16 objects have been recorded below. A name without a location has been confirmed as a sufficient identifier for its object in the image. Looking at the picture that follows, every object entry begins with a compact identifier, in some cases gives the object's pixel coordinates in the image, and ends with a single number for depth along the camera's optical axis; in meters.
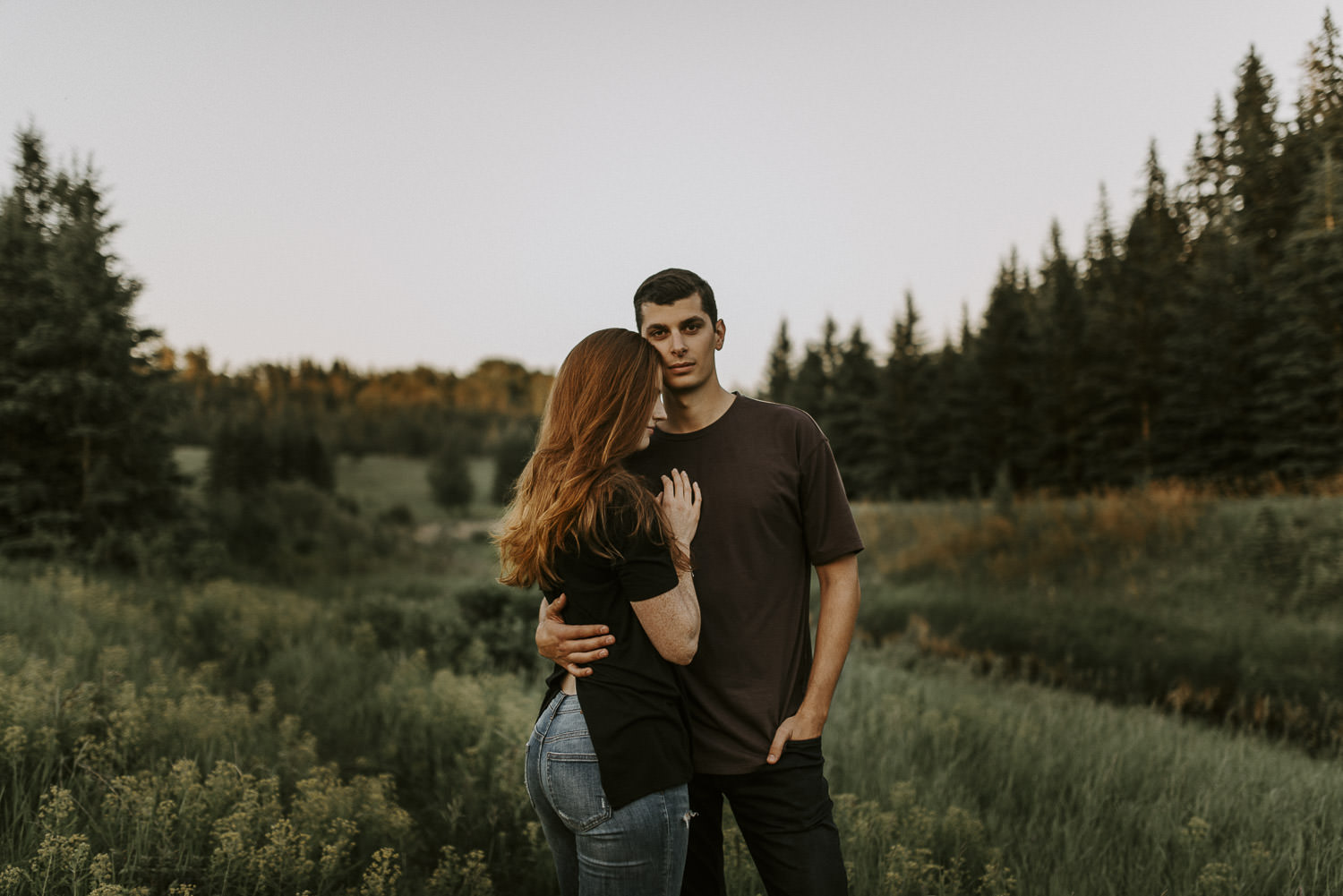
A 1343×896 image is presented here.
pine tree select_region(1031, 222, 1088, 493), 33.84
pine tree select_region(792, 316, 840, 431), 54.09
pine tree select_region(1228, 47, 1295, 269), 31.62
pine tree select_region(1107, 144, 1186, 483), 29.75
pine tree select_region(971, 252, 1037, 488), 37.09
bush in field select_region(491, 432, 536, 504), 56.25
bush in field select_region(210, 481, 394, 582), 29.19
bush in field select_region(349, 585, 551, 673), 9.85
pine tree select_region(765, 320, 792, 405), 64.25
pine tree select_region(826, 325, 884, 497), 46.28
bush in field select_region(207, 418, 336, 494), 38.16
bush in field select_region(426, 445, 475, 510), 56.91
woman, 1.91
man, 2.28
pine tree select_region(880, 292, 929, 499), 42.34
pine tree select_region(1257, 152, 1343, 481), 22.77
